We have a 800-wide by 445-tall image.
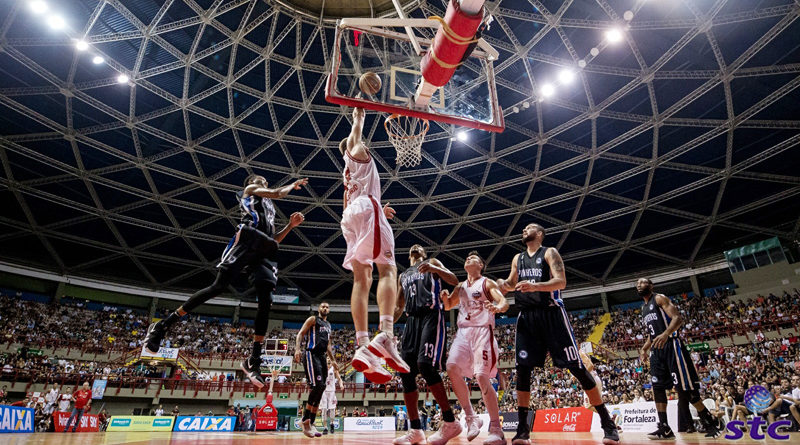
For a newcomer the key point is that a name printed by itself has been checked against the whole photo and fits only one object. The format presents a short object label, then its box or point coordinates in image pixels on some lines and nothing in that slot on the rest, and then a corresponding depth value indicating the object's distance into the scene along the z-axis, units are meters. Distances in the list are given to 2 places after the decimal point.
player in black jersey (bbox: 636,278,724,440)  6.89
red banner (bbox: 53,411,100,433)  16.75
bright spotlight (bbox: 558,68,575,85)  18.16
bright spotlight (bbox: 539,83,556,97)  18.88
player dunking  3.89
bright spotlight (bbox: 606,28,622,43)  15.89
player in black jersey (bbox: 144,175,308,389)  5.33
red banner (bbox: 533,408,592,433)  14.37
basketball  6.12
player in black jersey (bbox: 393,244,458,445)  5.13
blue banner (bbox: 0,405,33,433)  11.99
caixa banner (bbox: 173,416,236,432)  18.28
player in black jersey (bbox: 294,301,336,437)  9.02
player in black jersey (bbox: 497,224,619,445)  4.79
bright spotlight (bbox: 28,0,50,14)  15.39
